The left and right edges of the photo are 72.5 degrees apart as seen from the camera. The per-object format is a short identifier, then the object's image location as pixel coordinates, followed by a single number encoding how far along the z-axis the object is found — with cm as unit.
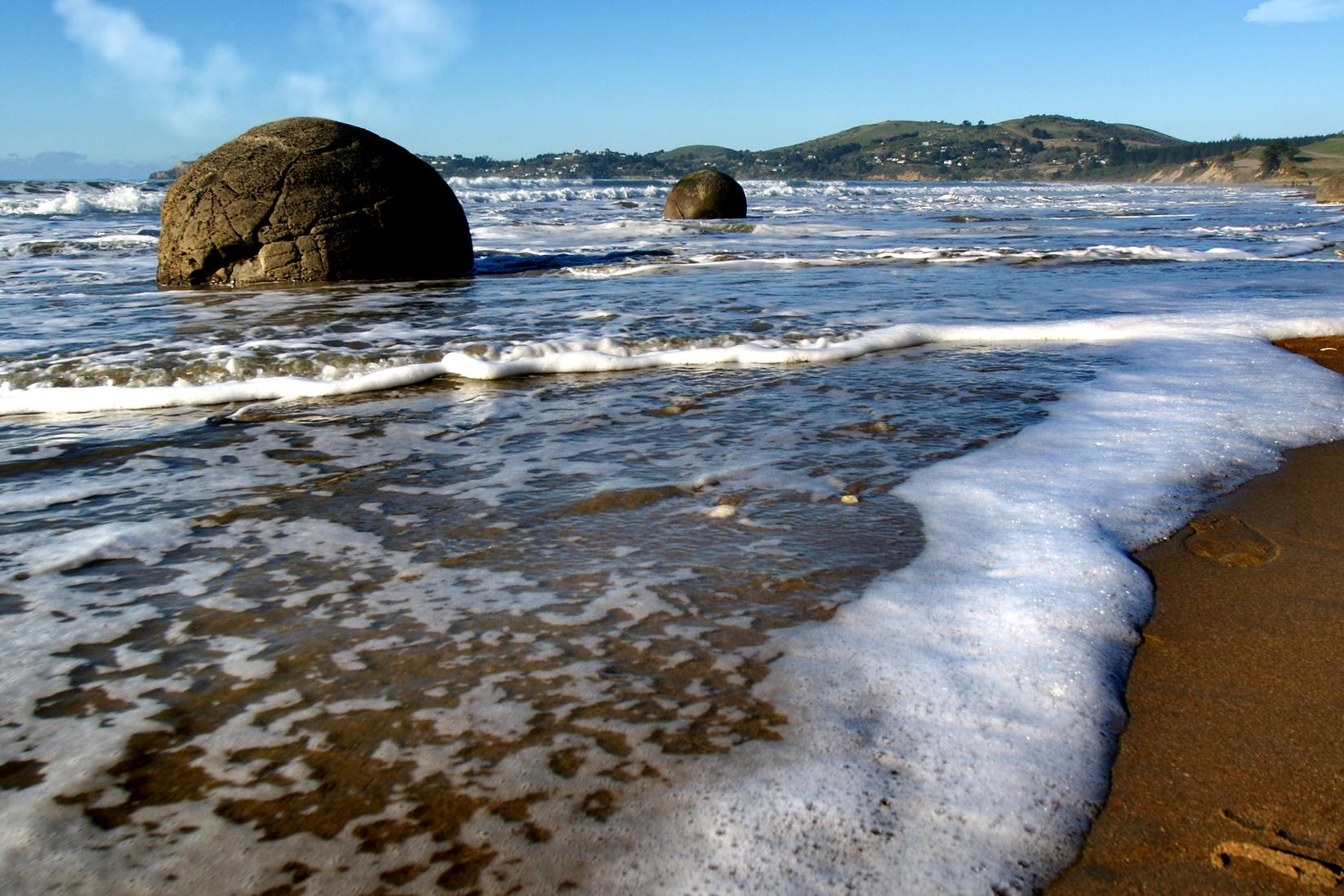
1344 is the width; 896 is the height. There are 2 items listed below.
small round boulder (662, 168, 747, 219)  2081
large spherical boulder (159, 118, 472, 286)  799
